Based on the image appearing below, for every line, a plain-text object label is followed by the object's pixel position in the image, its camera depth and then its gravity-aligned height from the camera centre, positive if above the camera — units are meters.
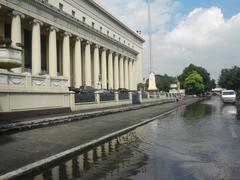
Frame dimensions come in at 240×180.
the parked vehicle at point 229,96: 30.29 -0.55
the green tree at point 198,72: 84.30 +7.93
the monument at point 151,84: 36.91 +1.84
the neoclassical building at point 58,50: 10.77 +6.03
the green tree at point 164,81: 85.81 +5.67
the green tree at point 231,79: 65.48 +4.37
